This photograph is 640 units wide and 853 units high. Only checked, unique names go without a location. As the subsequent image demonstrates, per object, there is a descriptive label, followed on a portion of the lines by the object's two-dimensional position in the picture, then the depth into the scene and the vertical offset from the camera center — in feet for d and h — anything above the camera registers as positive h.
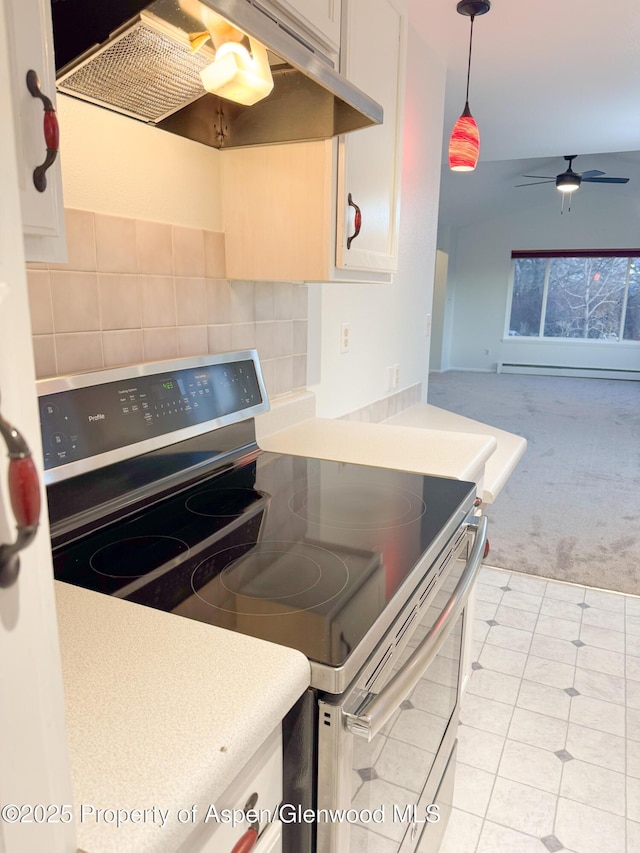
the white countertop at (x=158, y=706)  1.63 -1.30
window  29.86 +0.44
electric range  2.52 -1.29
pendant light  8.54 +2.25
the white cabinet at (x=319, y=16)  3.62 +1.77
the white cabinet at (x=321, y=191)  4.46 +0.83
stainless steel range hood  2.98 +1.28
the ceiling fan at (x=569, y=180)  20.76 +4.24
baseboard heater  30.32 -3.37
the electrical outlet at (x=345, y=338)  7.30 -0.44
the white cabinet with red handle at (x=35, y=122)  2.05 +0.60
